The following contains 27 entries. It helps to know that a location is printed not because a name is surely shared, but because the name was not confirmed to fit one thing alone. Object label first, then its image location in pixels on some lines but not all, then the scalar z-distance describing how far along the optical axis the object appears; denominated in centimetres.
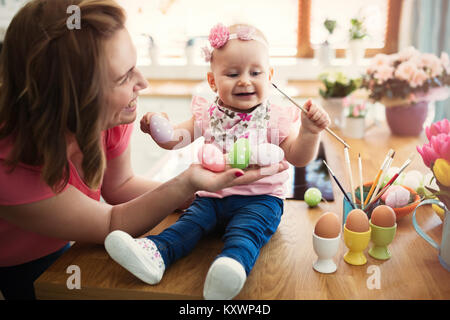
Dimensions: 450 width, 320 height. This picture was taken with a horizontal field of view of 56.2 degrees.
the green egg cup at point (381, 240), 79
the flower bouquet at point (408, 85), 168
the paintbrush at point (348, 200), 88
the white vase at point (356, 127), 175
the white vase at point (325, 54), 229
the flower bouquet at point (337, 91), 185
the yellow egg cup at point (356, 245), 77
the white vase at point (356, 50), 228
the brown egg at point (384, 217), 79
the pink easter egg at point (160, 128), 94
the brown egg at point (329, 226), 76
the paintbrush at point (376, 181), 88
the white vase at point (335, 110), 185
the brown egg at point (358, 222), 77
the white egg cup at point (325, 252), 76
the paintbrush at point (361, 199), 88
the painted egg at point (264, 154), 81
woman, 69
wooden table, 73
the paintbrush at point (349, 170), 88
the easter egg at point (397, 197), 92
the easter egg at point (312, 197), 105
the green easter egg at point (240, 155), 80
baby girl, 75
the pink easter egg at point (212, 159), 80
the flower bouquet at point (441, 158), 74
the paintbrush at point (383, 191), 85
